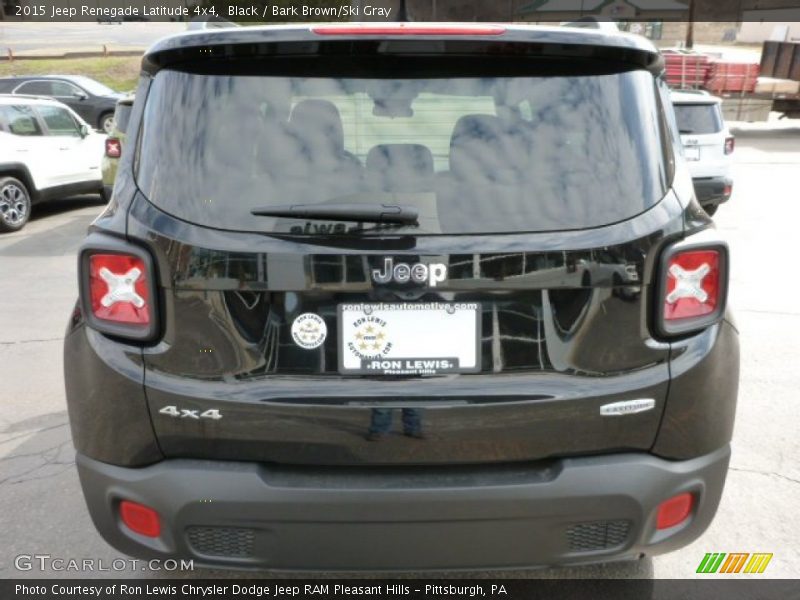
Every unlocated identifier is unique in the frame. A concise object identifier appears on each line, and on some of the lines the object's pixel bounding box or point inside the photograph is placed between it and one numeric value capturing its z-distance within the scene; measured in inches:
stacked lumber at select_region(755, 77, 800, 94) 823.7
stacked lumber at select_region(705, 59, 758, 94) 844.6
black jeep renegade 77.3
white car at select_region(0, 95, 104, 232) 406.0
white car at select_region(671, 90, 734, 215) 384.8
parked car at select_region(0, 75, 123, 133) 722.2
